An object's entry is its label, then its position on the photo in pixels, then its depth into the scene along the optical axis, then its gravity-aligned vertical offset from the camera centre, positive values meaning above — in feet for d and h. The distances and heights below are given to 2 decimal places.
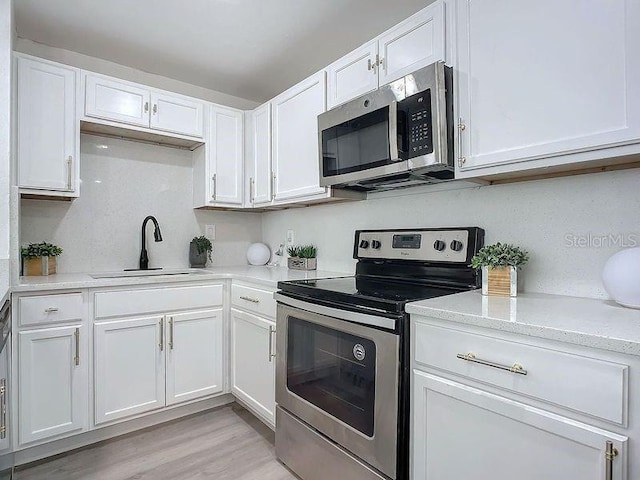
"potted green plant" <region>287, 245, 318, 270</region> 8.51 -0.39
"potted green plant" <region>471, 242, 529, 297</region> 4.65 -0.33
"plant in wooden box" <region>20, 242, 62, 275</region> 6.92 -0.33
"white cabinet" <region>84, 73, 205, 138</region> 7.33 +2.90
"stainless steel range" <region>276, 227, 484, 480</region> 4.21 -1.50
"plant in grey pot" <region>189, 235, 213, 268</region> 9.31 -0.25
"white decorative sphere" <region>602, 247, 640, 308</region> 3.64 -0.35
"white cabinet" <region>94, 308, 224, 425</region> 6.61 -2.33
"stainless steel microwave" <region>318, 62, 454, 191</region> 4.84 +1.59
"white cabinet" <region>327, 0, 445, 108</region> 5.05 +2.87
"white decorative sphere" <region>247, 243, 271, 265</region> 10.04 -0.35
